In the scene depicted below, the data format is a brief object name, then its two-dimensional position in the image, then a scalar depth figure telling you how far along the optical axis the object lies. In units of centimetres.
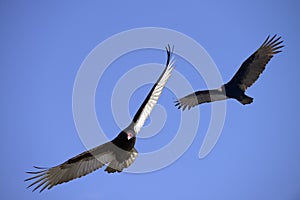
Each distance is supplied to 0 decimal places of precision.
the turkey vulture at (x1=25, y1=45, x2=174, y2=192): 1727
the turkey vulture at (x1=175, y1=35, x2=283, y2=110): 2508
